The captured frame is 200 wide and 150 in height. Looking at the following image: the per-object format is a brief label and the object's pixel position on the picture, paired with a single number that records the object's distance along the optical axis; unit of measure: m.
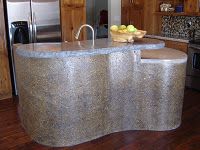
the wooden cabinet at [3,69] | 3.94
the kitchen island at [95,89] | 2.55
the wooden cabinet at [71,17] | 4.43
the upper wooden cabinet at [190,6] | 4.55
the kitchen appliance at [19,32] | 4.07
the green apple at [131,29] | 2.90
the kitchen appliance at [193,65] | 4.46
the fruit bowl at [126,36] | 2.90
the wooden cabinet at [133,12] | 5.49
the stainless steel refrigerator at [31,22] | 4.04
